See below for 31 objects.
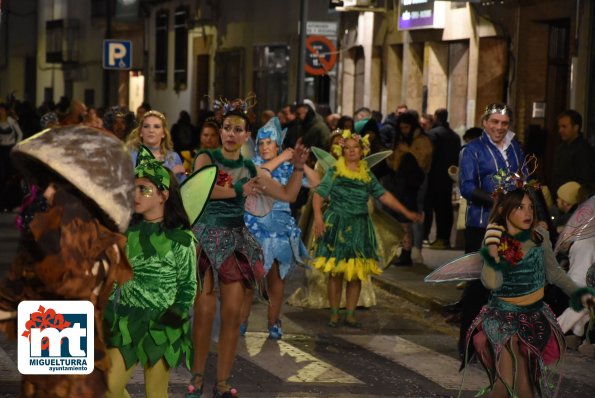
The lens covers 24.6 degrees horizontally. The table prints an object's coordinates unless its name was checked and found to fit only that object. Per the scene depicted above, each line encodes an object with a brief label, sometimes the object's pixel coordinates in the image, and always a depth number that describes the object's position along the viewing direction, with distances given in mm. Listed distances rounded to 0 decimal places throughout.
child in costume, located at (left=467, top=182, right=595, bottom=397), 7570
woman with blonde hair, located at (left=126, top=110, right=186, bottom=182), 11031
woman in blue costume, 11180
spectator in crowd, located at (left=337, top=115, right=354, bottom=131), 19052
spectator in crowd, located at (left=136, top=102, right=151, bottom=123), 20094
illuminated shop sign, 25359
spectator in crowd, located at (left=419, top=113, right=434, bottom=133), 20812
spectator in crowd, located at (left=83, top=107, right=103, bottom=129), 18625
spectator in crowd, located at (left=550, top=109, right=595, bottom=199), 13227
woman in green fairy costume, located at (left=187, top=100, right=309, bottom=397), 8398
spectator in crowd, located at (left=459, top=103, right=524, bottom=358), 10492
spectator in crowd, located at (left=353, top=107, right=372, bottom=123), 20520
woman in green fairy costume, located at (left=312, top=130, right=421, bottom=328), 11734
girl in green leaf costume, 6520
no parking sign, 26188
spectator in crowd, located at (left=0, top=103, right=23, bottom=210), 22517
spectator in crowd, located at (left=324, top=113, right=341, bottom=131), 21802
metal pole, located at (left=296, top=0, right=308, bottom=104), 24359
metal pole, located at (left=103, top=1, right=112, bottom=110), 34109
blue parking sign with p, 29250
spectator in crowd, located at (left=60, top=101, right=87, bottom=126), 20641
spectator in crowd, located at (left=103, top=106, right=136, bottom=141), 16594
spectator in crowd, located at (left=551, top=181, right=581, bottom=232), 11383
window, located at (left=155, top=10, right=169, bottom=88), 44438
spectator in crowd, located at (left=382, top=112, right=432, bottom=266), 15914
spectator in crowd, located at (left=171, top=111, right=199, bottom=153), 22953
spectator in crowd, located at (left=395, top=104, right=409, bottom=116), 21978
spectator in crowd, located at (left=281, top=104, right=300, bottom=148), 20547
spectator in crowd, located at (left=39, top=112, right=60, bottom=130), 18656
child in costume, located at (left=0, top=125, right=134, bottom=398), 5043
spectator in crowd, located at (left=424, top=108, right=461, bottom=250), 17953
